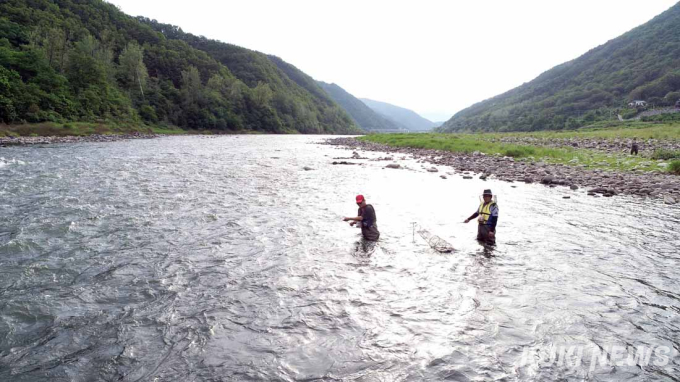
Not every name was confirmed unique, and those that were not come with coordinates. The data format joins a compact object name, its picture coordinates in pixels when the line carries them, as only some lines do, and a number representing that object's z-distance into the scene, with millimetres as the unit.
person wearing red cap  11781
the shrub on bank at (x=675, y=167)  21328
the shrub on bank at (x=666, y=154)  25327
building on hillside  107575
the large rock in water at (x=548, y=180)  21391
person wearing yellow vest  11086
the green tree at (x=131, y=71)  101625
